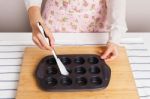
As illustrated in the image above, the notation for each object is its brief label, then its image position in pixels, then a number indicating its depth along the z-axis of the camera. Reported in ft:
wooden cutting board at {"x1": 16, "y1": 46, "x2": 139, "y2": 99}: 2.05
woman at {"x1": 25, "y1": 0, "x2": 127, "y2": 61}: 2.51
